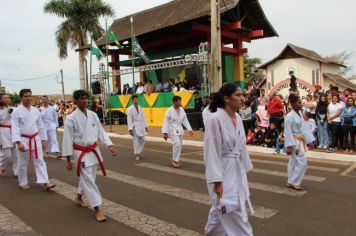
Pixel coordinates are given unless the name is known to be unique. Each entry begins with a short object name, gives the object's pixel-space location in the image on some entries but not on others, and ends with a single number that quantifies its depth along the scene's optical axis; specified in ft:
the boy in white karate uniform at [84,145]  17.76
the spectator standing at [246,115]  42.30
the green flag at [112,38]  69.78
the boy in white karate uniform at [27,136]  23.49
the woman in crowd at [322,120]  36.37
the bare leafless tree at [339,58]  139.44
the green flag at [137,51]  65.04
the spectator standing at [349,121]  34.17
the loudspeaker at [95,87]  76.93
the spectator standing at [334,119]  35.06
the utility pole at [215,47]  46.41
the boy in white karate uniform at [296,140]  22.52
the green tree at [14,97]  173.26
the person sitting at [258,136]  41.04
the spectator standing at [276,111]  39.19
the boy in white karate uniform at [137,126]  36.14
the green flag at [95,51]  72.84
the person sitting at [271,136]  39.27
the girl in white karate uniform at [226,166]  12.09
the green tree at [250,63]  148.56
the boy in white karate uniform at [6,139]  28.85
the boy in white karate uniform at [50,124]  38.42
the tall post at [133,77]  65.41
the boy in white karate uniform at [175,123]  31.73
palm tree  104.53
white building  62.39
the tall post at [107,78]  70.34
